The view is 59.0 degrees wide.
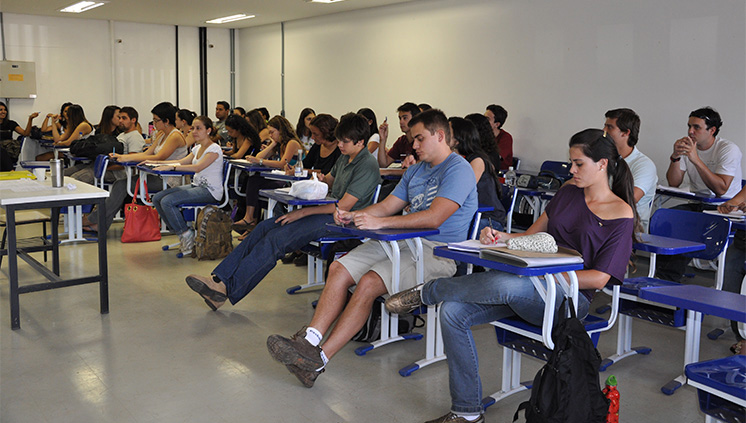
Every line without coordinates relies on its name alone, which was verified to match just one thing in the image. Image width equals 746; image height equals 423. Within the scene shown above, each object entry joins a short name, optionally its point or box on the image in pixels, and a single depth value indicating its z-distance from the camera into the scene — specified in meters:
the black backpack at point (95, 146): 6.86
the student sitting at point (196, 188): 5.67
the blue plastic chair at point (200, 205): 5.73
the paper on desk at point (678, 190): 4.62
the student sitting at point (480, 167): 4.19
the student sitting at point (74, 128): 8.34
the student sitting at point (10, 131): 9.80
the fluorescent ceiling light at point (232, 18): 10.58
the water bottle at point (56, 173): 4.12
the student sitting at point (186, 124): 7.31
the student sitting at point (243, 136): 7.17
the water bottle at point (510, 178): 6.11
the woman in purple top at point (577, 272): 2.49
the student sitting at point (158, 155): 6.41
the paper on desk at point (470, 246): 2.58
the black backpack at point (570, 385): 2.16
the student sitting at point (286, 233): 3.93
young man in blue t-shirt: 3.00
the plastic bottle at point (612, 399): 2.37
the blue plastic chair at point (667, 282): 3.04
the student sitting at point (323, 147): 5.03
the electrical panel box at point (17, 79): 10.63
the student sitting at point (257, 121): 8.09
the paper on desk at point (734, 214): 3.70
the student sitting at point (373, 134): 6.86
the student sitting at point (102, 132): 6.90
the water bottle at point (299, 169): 5.27
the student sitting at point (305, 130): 7.48
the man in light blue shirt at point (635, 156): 4.12
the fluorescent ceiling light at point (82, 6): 9.52
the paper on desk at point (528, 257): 2.24
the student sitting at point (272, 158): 6.13
